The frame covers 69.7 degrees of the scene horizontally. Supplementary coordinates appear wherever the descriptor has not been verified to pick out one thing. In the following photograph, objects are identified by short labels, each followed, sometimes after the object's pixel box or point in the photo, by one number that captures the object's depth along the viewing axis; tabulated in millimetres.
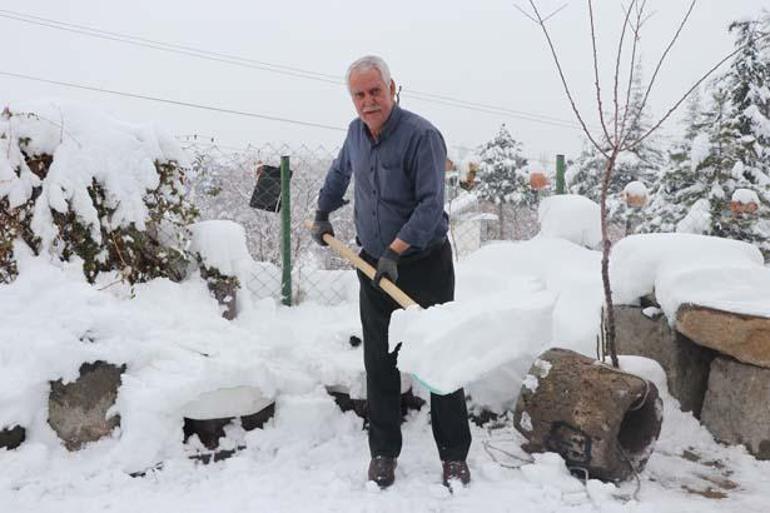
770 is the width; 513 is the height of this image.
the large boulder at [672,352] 3043
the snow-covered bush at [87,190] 3039
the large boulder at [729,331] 2605
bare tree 2732
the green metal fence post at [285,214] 4438
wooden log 2398
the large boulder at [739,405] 2652
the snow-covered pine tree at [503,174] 25438
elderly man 2311
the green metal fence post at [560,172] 5164
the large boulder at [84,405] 2535
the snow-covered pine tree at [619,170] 20138
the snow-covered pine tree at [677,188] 8281
